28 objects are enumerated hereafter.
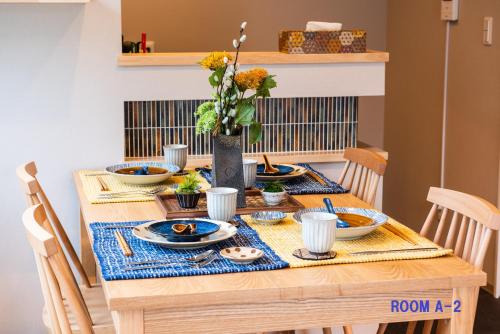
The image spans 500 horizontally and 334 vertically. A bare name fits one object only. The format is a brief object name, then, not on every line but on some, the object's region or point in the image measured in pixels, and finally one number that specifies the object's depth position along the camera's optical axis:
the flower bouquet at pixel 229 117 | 2.27
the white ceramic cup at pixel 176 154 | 2.86
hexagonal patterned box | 3.11
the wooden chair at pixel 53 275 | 1.74
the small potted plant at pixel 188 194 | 2.35
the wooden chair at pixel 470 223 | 2.00
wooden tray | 2.29
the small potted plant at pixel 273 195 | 2.39
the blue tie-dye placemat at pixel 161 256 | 1.77
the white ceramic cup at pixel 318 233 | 1.86
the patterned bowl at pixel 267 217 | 2.20
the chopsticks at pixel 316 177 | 2.77
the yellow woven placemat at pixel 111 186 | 2.49
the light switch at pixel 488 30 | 3.84
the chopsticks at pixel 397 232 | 2.03
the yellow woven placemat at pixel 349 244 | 1.88
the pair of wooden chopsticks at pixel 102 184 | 2.64
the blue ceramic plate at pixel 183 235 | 1.96
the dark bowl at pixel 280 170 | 2.78
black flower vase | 2.37
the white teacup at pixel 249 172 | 2.60
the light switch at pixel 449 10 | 4.16
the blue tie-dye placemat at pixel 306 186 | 2.63
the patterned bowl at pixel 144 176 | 2.67
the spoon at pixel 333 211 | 2.10
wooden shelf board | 3.01
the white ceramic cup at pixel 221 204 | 2.16
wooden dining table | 1.66
